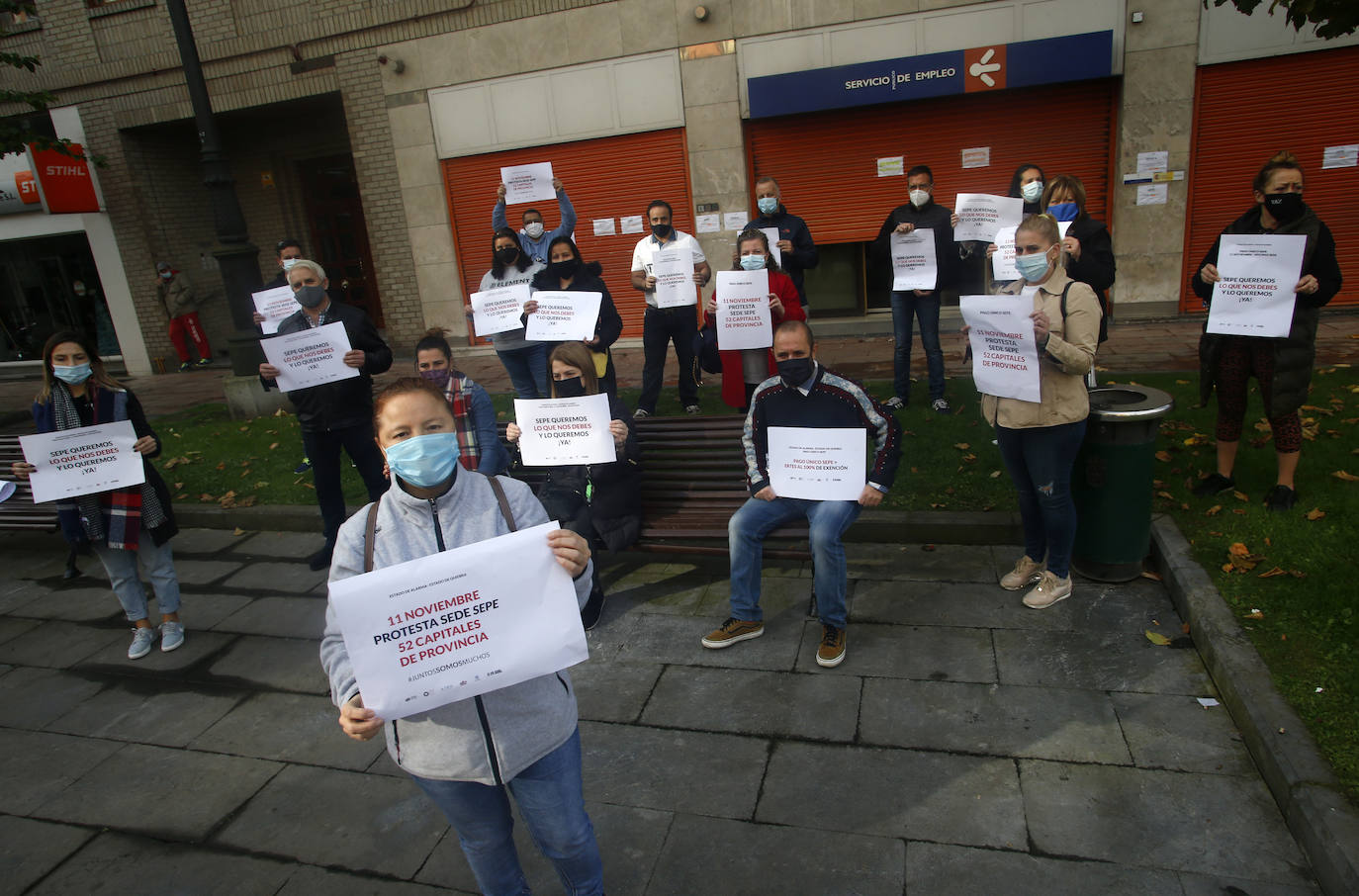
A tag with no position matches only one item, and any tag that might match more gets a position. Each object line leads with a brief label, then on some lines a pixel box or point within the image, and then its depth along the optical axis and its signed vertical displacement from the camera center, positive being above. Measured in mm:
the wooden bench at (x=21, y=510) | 6949 -1866
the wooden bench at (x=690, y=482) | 5289 -1727
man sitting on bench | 4375 -1338
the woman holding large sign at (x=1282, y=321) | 4730 -876
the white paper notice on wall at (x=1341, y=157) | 10211 +31
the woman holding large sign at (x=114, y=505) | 4922 -1335
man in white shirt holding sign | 7359 -891
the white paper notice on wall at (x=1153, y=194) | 10680 -200
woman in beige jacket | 4258 -1136
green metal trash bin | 4559 -1642
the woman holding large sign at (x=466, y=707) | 2324 -1296
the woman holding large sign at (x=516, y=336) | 7039 -814
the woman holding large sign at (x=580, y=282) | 6613 -386
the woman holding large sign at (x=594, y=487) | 4996 -1560
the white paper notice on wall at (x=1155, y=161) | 10539 +199
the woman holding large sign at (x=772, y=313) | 6137 -752
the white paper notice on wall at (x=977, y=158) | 11109 +480
